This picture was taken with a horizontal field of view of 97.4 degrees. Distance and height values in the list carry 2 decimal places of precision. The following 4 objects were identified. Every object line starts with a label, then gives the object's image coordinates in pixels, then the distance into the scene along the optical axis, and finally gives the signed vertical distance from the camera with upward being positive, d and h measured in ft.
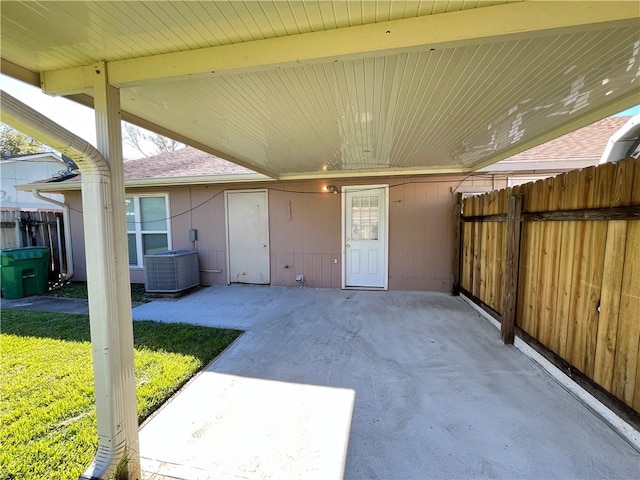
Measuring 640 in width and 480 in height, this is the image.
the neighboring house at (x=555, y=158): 15.69 +3.70
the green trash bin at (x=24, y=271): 17.88 -3.05
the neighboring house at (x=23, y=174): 34.42 +6.74
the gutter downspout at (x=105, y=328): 4.99 -1.92
